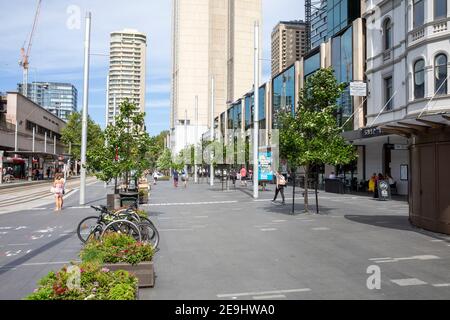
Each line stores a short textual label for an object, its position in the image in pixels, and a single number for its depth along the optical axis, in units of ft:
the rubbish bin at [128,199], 48.57
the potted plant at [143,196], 76.48
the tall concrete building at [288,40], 500.74
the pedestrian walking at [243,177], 127.34
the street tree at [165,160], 251.35
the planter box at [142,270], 23.19
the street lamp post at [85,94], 73.47
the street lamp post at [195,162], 172.03
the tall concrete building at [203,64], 231.50
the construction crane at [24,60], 402.93
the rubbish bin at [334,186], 100.78
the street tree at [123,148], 53.31
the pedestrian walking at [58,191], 64.95
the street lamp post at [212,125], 142.31
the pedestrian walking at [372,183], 86.80
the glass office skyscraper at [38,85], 613.76
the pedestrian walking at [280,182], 74.64
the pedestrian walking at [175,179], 137.14
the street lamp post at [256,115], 87.04
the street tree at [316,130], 57.11
